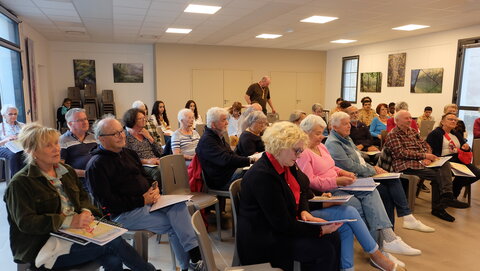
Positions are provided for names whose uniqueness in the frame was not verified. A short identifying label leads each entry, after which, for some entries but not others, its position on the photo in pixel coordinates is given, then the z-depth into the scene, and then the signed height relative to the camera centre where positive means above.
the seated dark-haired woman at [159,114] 6.16 -0.50
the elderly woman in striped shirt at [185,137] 3.90 -0.60
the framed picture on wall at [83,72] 10.42 +0.44
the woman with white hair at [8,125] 4.53 -0.58
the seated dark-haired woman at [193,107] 6.93 -0.42
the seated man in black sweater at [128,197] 2.28 -0.78
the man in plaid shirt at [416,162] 3.80 -0.82
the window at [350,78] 11.00 +0.39
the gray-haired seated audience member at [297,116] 4.93 -0.41
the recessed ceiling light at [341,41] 9.83 +1.42
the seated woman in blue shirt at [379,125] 5.70 -0.61
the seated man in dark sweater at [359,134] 4.88 -0.65
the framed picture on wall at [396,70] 9.09 +0.56
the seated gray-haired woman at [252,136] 3.59 -0.52
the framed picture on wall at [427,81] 8.07 +0.24
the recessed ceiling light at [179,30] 7.96 +1.38
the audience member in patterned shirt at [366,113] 6.61 -0.47
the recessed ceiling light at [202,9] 5.73 +1.38
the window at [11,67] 6.12 +0.36
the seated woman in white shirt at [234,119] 5.77 -0.54
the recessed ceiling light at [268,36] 8.83 +1.40
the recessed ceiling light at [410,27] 7.34 +1.42
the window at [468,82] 7.22 +0.20
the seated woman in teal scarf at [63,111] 9.62 -0.74
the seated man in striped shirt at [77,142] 3.17 -0.54
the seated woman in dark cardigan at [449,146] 4.19 -0.70
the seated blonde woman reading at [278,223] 1.86 -0.75
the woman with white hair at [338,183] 2.71 -0.75
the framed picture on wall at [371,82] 9.97 +0.24
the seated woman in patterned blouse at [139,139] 3.52 -0.57
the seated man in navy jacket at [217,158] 3.18 -0.67
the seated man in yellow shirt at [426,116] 7.18 -0.56
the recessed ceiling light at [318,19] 6.53 +1.40
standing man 7.57 -0.11
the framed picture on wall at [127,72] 10.80 +0.46
